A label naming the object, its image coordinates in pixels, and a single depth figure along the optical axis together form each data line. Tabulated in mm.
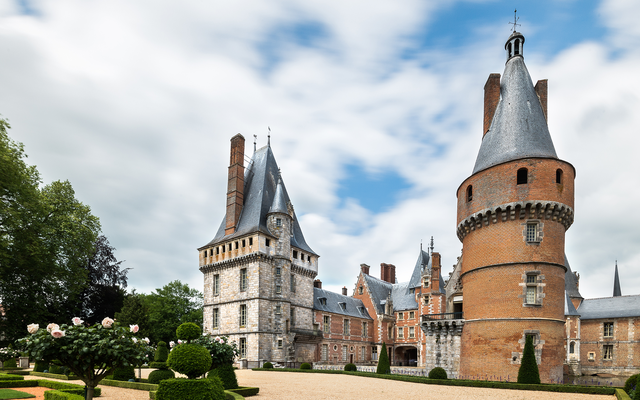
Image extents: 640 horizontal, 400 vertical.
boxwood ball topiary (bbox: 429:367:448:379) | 22223
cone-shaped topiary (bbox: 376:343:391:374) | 28312
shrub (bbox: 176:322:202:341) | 13312
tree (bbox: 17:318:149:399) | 9734
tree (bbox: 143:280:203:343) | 45041
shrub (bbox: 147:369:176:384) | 17578
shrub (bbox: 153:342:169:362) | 26562
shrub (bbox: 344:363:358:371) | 31703
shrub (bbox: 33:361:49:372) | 24469
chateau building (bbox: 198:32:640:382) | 21312
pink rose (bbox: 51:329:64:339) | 9266
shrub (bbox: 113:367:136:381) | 20188
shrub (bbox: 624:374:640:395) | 16931
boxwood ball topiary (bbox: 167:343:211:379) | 11586
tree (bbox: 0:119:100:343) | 24580
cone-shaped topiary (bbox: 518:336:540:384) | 19156
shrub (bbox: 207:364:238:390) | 15884
